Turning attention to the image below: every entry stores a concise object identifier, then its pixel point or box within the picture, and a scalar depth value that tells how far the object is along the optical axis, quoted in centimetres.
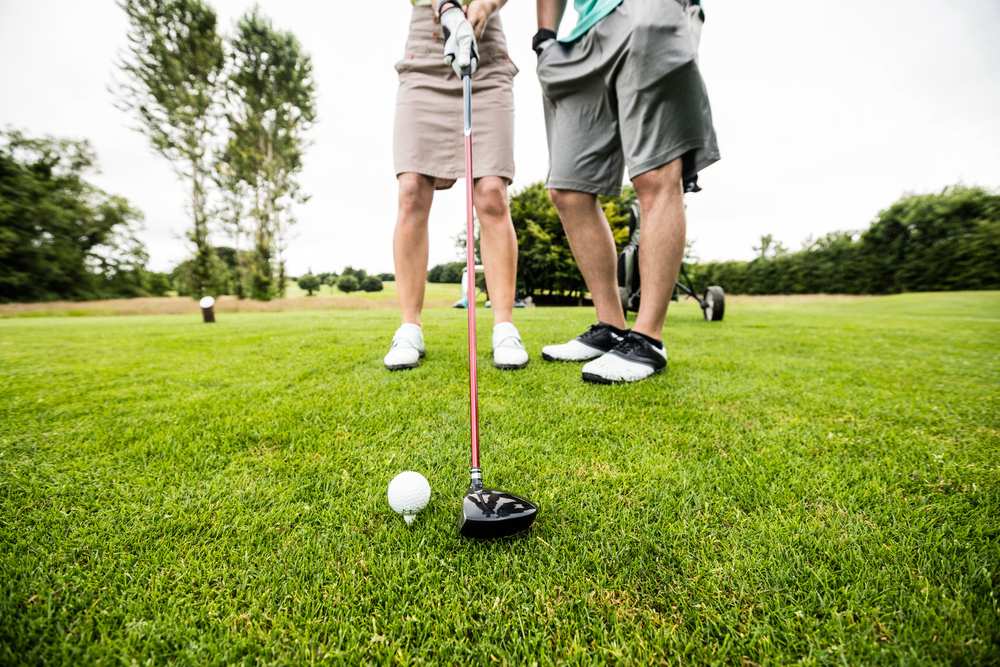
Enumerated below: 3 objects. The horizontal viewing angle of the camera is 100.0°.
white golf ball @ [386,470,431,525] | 82
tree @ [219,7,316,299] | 1733
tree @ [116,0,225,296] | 1586
